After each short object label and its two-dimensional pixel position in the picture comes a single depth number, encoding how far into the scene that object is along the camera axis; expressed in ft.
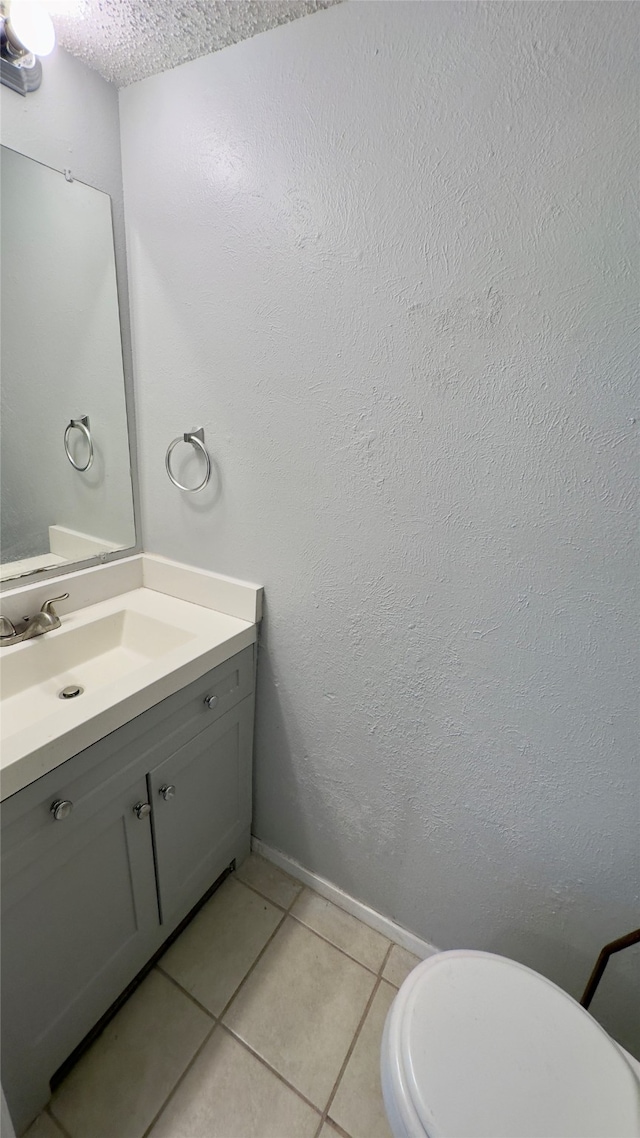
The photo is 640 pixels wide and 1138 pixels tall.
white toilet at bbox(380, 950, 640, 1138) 2.08
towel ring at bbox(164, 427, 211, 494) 3.81
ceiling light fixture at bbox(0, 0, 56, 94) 2.74
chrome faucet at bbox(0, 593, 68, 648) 3.40
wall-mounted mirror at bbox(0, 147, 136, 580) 3.46
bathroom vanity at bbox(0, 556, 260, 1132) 2.54
